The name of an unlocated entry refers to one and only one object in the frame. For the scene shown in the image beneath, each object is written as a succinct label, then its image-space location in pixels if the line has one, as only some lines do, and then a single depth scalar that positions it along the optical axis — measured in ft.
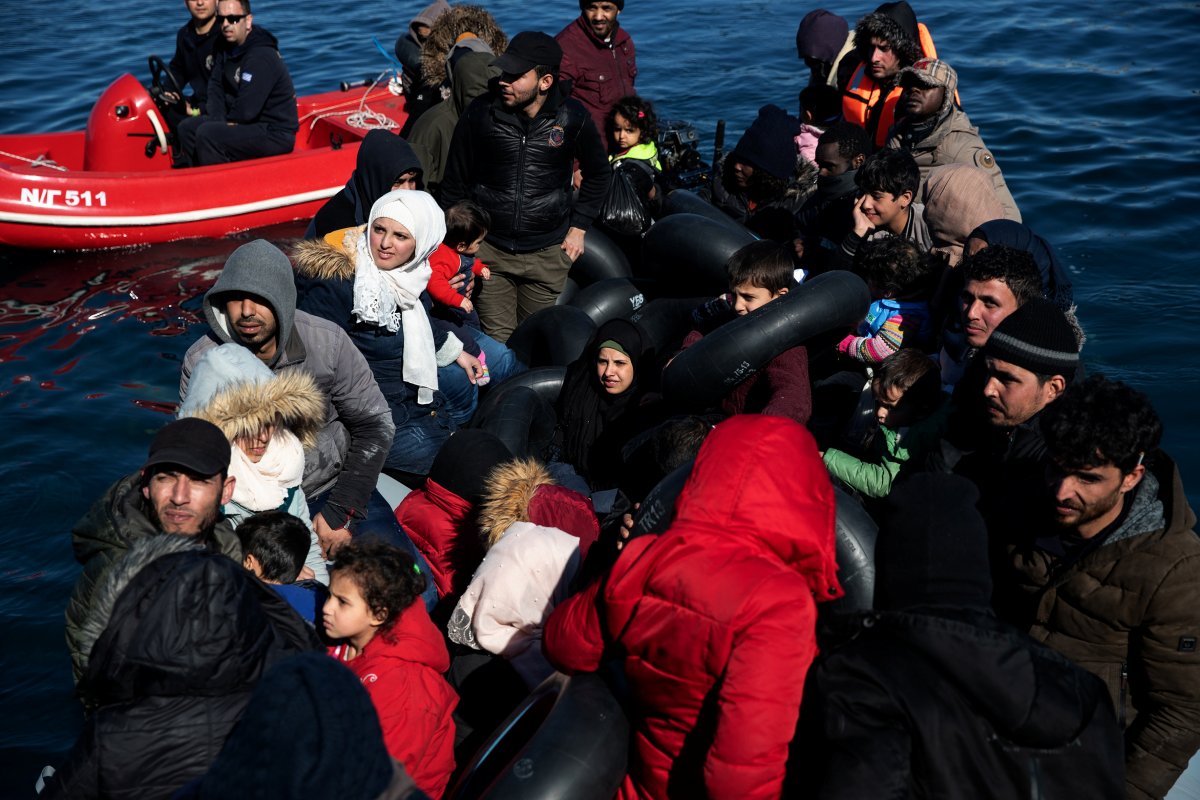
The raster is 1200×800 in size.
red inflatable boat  31.09
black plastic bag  20.99
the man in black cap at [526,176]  17.75
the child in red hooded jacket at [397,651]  9.77
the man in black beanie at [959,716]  6.55
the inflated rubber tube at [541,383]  17.12
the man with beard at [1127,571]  8.68
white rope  36.37
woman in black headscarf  15.15
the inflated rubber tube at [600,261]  21.36
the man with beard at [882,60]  20.54
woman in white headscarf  14.10
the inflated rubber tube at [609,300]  20.06
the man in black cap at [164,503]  9.57
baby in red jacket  16.83
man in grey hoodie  11.62
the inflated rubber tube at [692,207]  19.94
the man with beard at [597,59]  23.84
